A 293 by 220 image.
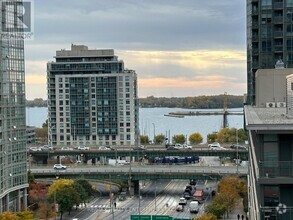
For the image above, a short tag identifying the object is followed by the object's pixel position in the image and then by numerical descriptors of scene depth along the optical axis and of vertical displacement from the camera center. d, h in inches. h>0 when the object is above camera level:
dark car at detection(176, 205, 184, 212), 2213.1 -383.4
